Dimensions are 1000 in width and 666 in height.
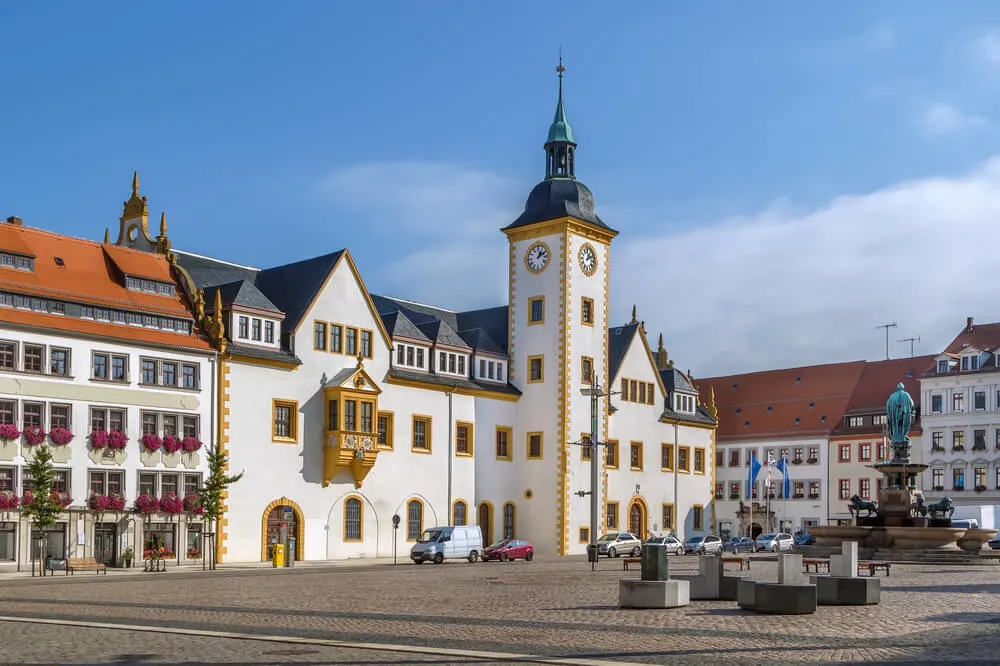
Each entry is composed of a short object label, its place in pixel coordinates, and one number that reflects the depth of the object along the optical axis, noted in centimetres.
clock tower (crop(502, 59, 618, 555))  7169
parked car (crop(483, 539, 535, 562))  5997
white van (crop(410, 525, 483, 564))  5631
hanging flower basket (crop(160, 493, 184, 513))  5156
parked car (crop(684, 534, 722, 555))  6873
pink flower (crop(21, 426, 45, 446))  4728
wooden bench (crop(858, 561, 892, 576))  3311
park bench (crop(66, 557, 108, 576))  4500
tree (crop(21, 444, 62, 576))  4669
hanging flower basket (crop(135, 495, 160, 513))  5060
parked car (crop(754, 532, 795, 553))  7350
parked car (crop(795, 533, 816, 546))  7126
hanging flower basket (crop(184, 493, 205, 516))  5256
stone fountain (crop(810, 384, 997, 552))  4712
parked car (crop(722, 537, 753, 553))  7254
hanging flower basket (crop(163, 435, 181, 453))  5231
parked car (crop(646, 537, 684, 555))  6606
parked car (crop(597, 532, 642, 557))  6291
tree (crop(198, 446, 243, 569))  5328
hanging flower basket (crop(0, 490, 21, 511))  4616
